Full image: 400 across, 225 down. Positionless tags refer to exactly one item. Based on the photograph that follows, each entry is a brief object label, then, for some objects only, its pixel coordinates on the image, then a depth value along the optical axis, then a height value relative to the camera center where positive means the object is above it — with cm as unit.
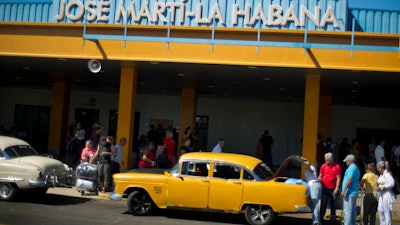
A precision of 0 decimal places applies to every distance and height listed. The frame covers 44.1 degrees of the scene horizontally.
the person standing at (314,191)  1048 -98
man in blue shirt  1001 -92
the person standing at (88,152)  1409 -61
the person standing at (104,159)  1345 -74
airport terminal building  1362 +255
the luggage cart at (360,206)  1082 -132
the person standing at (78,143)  2028 -55
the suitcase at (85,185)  1305 -143
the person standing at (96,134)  1700 -9
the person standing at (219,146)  1489 -22
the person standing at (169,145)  1572 -30
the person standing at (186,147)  1459 -31
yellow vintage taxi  1042 -107
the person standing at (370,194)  1009 -93
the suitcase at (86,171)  1299 -106
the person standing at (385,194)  983 -90
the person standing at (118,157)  1402 -70
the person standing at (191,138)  1639 -2
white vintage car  1163 -107
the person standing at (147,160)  1366 -70
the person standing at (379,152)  1719 -10
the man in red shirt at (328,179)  1123 -75
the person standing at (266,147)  2039 -20
